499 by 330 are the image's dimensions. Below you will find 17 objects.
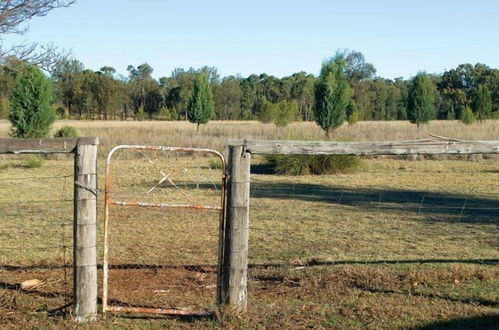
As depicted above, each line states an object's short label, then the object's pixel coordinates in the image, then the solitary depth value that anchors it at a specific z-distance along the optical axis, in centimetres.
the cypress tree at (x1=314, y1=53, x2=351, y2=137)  3231
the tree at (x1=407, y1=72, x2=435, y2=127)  4141
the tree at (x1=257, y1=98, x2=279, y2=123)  4925
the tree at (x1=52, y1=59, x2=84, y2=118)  6877
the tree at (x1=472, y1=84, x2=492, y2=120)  4941
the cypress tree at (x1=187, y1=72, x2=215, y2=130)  4462
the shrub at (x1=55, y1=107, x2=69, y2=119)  7155
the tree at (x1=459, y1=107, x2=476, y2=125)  4159
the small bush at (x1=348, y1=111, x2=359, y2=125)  4638
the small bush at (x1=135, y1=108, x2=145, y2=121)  7512
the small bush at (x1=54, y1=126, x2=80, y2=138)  2512
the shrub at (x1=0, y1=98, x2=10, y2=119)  5590
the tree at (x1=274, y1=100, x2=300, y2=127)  4281
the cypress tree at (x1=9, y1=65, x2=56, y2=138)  2423
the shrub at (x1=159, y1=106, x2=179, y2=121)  7712
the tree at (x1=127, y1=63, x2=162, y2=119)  8169
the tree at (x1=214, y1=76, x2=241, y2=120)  7950
